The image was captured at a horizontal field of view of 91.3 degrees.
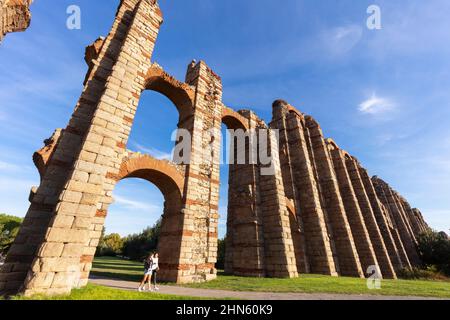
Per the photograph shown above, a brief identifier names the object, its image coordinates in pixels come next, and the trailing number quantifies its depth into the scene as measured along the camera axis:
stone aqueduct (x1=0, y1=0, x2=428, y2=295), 6.20
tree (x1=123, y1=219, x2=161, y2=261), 36.20
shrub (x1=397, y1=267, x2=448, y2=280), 20.09
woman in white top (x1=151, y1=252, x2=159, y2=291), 7.90
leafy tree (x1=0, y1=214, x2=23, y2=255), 45.47
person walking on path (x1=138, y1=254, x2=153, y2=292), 7.40
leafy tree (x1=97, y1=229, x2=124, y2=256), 47.93
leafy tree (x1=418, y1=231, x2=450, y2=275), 24.83
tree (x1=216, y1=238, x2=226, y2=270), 23.96
